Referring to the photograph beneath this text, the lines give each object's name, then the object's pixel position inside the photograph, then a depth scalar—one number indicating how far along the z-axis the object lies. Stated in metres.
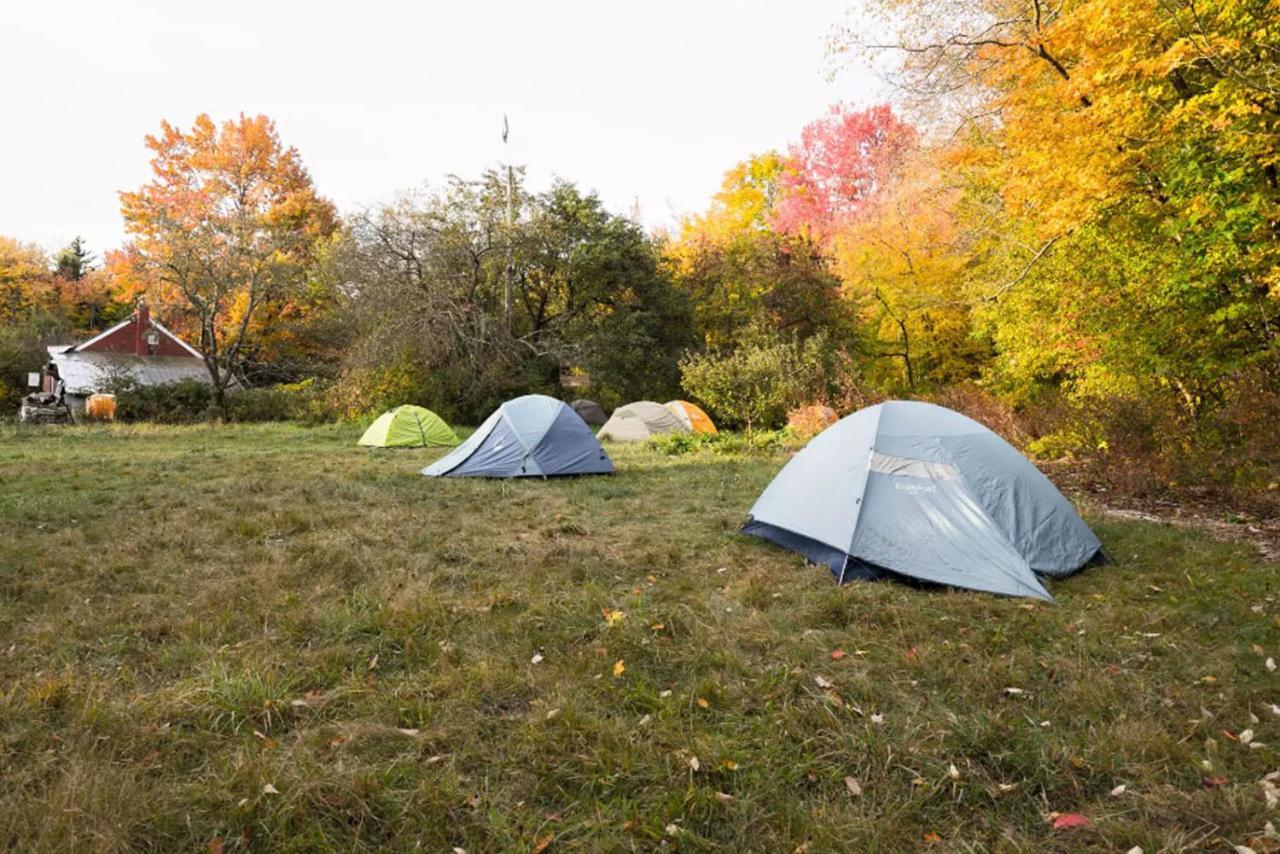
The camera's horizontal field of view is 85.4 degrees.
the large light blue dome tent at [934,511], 5.10
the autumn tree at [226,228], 19.16
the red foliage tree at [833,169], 27.03
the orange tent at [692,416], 16.72
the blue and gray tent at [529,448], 10.03
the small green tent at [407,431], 14.58
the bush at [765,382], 17.16
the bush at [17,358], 23.86
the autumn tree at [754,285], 21.86
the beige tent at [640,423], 16.53
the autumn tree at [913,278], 18.39
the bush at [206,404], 19.48
